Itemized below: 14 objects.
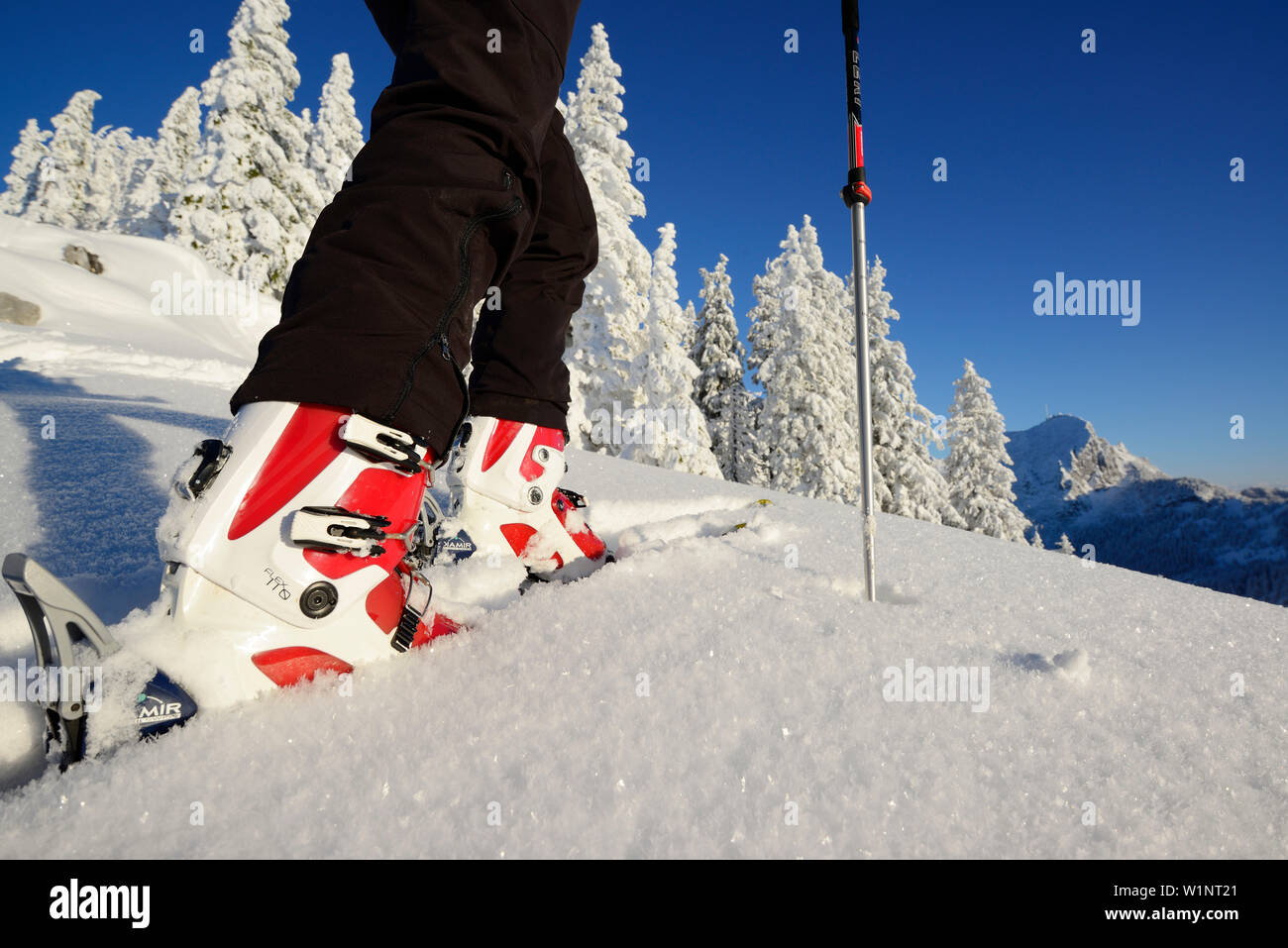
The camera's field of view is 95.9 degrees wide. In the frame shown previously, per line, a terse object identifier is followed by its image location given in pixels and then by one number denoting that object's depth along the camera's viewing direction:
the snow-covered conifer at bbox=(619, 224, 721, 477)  15.07
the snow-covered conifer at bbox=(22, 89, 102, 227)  29.56
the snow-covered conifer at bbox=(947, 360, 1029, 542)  19.58
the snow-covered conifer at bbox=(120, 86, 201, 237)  28.09
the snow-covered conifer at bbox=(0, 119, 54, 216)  31.78
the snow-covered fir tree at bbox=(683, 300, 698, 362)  24.28
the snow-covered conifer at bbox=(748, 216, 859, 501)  17.94
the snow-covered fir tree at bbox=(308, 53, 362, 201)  22.66
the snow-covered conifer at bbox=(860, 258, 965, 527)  18.16
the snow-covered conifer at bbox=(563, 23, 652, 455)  14.62
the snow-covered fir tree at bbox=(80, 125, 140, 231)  33.00
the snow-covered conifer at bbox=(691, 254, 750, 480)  22.31
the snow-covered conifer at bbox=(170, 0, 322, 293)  17.50
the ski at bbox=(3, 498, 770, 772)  0.69
